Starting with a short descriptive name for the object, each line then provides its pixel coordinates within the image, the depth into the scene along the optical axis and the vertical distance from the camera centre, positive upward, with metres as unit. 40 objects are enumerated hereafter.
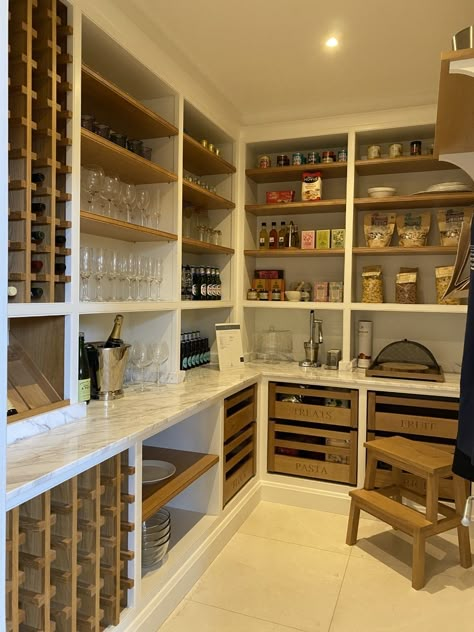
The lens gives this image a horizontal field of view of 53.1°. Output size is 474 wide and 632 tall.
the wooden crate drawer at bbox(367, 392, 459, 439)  2.78 -0.67
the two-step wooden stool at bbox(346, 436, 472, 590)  2.23 -1.03
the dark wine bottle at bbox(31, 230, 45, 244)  1.74 +0.22
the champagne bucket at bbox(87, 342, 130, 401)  2.21 -0.34
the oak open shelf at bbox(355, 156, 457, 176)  3.07 +0.93
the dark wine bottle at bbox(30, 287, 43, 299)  1.76 +0.01
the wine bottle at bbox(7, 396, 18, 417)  1.61 -0.39
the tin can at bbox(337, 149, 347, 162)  3.26 +1.01
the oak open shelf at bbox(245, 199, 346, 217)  3.29 +0.67
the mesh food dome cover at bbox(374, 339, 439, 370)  3.18 -0.34
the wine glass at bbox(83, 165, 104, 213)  2.12 +0.52
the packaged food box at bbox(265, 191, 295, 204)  3.47 +0.76
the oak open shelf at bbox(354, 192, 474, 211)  2.99 +0.67
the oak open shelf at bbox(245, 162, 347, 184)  3.28 +0.93
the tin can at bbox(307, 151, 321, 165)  3.35 +1.01
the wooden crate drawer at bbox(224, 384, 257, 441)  2.67 -0.67
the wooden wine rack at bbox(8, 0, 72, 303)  1.63 +0.56
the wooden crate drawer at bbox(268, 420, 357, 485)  2.97 -0.97
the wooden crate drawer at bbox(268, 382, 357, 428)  2.97 -0.67
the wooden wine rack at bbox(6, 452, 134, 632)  1.37 -0.81
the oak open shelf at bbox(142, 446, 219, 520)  1.93 -0.84
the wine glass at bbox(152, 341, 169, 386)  2.66 -0.31
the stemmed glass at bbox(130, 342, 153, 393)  2.62 -0.33
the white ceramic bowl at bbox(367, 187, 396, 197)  3.18 +0.75
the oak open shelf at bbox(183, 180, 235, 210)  2.85 +0.67
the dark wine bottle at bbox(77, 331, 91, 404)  1.93 -0.34
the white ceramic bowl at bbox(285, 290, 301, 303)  3.47 +0.04
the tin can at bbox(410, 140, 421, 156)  3.12 +1.02
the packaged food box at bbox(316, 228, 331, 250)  3.35 +0.44
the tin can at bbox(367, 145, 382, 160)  3.20 +1.01
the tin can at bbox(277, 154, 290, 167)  3.47 +1.02
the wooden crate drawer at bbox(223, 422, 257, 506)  2.68 -0.96
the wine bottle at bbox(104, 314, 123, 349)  2.29 -0.19
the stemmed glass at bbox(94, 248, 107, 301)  2.21 +0.14
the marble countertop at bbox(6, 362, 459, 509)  1.33 -0.48
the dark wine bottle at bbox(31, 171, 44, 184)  1.75 +0.44
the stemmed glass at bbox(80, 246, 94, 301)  2.08 +0.13
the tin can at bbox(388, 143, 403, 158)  3.14 +1.01
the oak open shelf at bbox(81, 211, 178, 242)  2.03 +0.33
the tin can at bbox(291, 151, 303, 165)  3.38 +1.01
